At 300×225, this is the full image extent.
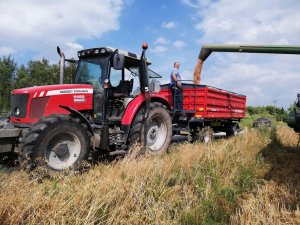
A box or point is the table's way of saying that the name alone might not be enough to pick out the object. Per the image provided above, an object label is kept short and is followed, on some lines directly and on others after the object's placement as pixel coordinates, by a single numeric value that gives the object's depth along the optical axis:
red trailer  6.55
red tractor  3.73
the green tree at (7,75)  22.29
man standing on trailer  6.56
